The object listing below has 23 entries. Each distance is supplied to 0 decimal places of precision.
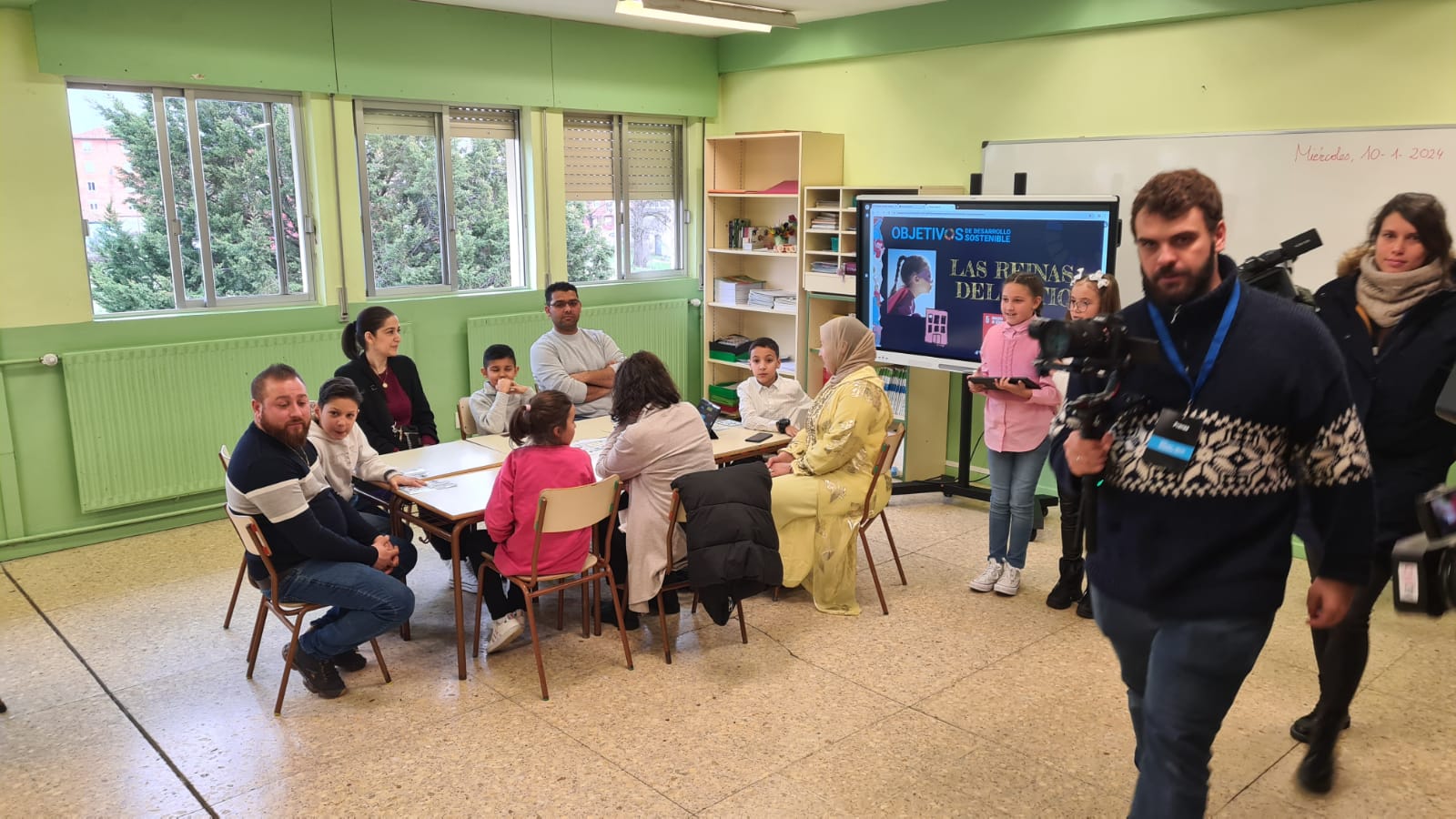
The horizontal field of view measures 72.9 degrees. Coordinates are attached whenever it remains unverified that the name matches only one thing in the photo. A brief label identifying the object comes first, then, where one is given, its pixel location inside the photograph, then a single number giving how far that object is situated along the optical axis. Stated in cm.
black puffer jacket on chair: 359
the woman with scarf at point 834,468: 402
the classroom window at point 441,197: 609
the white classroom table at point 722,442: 436
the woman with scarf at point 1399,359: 267
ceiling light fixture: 549
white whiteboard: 436
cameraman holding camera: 183
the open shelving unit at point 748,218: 721
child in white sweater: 378
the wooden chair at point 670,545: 372
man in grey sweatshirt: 514
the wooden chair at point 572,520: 339
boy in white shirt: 482
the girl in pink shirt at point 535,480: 346
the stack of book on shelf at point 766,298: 704
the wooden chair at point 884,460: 412
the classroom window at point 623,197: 705
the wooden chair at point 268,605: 321
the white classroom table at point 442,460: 407
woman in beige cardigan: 373
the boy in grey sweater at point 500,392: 467
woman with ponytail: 446
